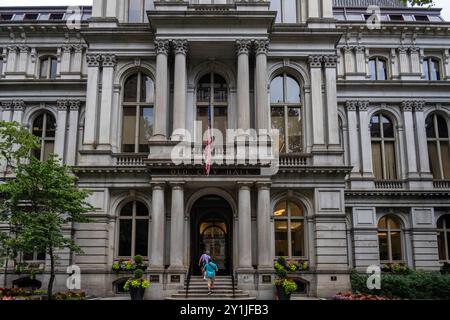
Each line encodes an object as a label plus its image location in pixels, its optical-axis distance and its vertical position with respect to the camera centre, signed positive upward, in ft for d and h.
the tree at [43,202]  65.26 +8.06
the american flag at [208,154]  77.00 +16.78
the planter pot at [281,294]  72.54 -6.02
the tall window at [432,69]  113.09 +44.97
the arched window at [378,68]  112.98 +45.15
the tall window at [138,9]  95.96 +50.66
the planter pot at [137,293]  72.13 -5.61
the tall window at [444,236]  104.06 +4.05
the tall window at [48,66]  110.11 +45.04
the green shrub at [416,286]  76.95 -5.24
